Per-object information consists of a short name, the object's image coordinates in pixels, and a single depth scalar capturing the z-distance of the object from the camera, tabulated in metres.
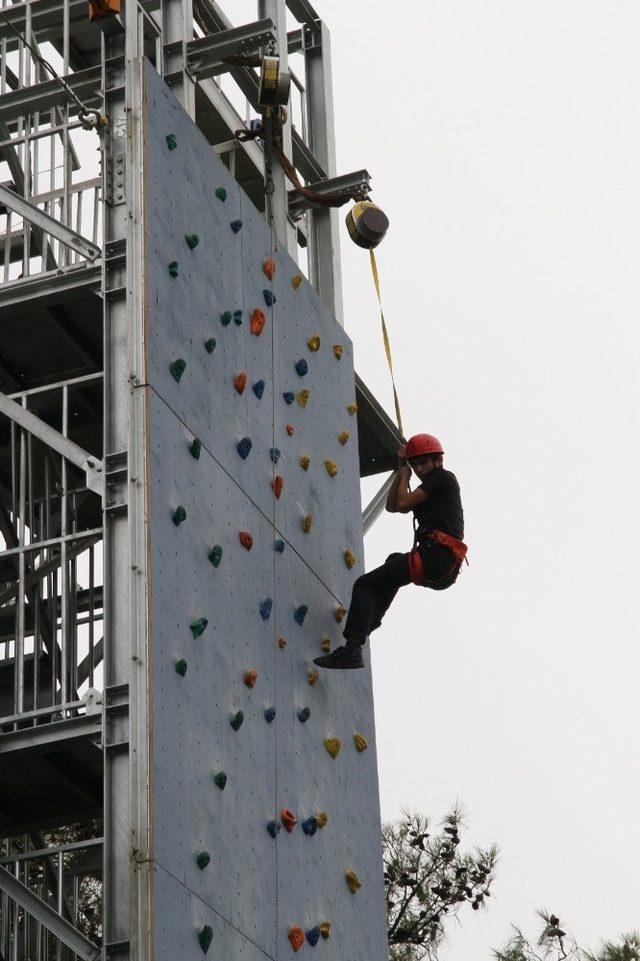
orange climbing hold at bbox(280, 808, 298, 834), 11.91
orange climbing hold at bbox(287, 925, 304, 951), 11.70
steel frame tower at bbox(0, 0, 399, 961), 10.60
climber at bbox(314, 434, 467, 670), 13.19
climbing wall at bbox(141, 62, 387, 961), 10.79
